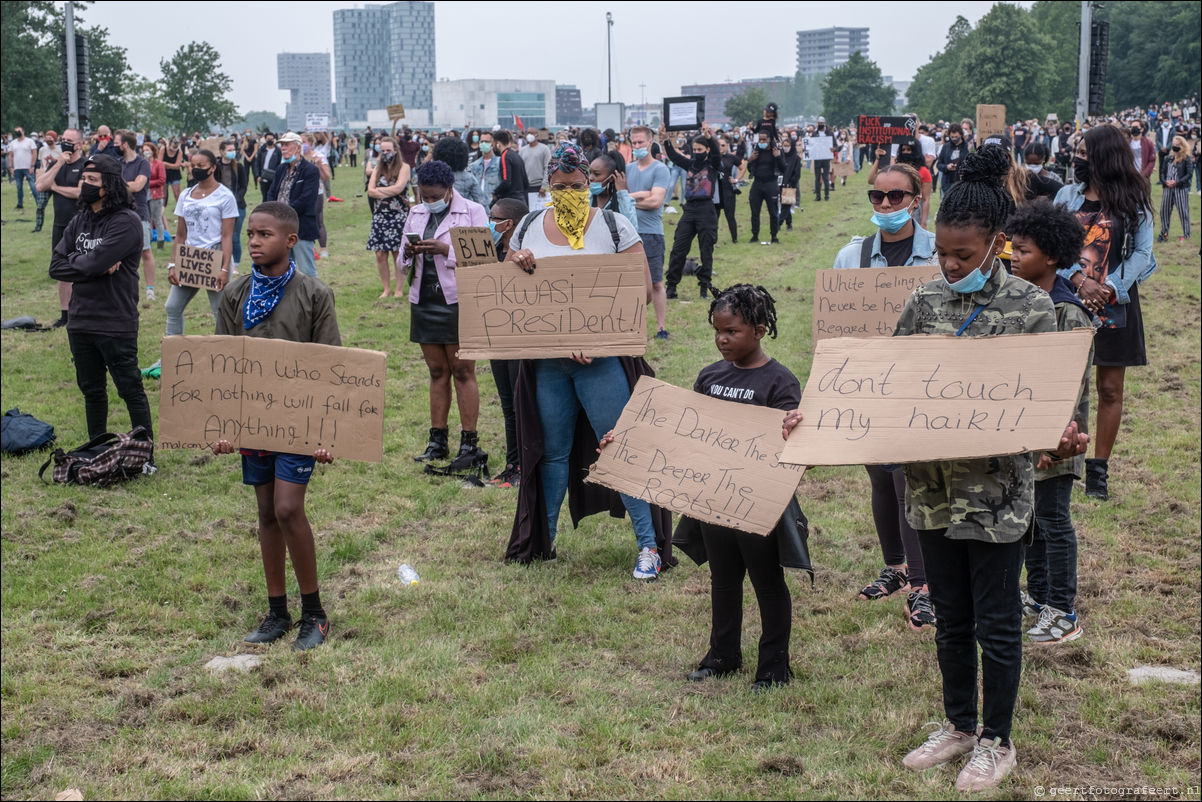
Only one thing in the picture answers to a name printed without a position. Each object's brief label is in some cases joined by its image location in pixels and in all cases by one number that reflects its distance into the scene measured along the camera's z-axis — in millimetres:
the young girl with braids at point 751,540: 4840
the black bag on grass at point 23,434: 9539
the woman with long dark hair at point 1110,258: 6836
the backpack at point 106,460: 8602
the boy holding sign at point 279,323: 5465
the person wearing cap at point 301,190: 13633
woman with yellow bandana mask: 6391
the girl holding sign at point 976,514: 3928
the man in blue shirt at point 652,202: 11906
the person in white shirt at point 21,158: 28095
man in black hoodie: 8297
